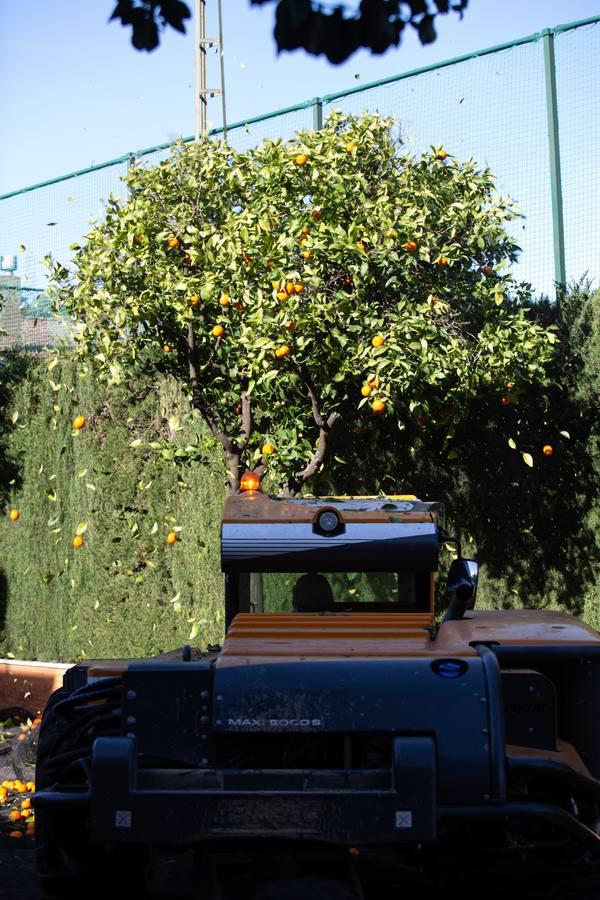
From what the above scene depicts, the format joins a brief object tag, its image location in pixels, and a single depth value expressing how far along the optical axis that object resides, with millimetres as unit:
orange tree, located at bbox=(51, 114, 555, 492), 8953
